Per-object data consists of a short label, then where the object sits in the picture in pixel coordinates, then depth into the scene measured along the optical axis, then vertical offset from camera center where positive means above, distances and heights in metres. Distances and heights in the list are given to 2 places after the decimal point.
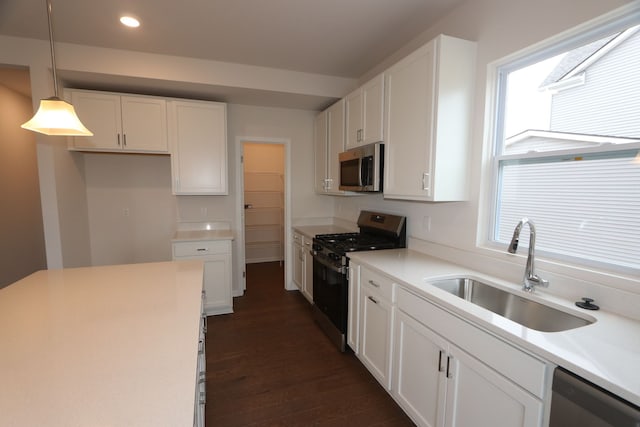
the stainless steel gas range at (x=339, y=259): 2.57 -0.66
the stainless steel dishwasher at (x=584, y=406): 0.83 -0.65
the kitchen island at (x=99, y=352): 0.75 -0.57
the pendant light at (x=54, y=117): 1.59 +0.37
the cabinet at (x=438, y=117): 1.92 +0.48
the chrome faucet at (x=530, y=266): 1.51 -0.41
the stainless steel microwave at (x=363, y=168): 2.50 +0.18
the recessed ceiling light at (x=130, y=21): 2.26 +1.27
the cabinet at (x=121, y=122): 2.97 +0.66
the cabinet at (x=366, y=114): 2.49 +0.67
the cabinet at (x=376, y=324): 1.96 -0.97
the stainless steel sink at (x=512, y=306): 1.41 -0.64
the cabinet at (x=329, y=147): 3.27 +0.49
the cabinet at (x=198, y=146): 3.28 +0.45
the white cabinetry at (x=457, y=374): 1.11 -0.84
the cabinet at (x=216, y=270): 3.28 -0.94
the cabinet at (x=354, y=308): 2.37 -0.98
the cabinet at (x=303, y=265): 3.51 -0.98
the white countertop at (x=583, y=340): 0.89 -0.55
